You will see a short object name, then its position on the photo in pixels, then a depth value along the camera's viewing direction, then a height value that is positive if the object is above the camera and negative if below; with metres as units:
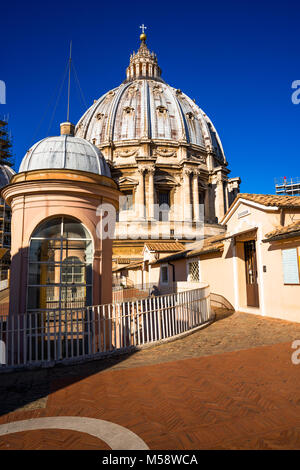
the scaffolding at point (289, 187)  77.50 +20.77
